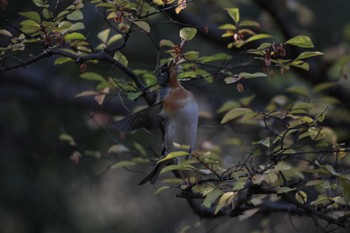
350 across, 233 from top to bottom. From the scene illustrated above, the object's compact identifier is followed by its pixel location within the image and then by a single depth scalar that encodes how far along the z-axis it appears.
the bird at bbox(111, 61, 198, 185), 7.52
